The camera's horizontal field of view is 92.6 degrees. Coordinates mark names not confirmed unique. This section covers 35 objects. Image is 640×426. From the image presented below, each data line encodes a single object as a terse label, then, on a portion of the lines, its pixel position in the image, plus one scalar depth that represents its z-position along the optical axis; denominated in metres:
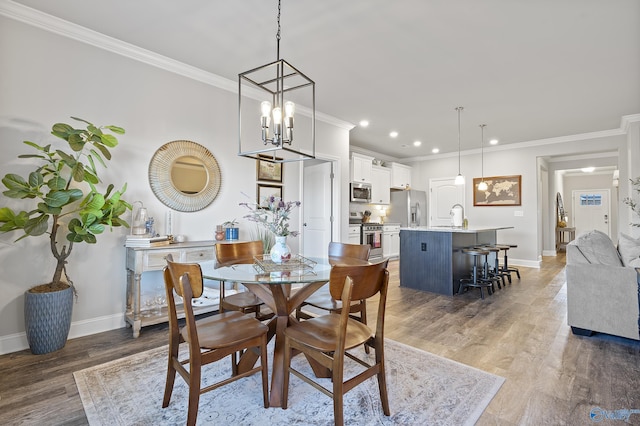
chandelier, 3.62
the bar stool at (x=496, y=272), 4.49
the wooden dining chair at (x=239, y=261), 2.25
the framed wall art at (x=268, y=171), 4.07
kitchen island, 4.23
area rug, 1.65
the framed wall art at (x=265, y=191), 4.06
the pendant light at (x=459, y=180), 5.02
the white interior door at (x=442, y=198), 7.65
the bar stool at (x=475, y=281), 4.16
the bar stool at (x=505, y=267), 4.75
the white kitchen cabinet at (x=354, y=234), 6.07
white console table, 2.73
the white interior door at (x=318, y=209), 5.13
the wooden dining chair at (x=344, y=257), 2.32
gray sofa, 2.60
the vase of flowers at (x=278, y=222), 2.09
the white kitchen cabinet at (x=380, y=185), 7.10
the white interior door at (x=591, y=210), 9.59
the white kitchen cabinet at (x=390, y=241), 7.09
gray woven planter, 2.34
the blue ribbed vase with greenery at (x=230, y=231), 3.55
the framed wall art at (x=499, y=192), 6.68
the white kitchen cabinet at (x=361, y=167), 6.52
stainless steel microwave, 6.54
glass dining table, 1.67
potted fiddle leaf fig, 2.25
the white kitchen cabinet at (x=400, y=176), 7.71
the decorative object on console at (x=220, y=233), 3.45
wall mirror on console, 3.21
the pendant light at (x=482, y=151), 5.57
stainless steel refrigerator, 7.59
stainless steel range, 6.42
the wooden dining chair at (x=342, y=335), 1.45
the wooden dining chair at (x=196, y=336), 1.48
